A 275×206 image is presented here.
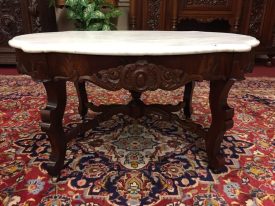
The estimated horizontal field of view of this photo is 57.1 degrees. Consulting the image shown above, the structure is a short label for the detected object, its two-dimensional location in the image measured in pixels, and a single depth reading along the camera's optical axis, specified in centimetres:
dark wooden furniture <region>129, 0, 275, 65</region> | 293
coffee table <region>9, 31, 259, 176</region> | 95
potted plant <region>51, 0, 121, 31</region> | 275
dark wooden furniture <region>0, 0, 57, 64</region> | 294
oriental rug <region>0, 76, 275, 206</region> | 109
